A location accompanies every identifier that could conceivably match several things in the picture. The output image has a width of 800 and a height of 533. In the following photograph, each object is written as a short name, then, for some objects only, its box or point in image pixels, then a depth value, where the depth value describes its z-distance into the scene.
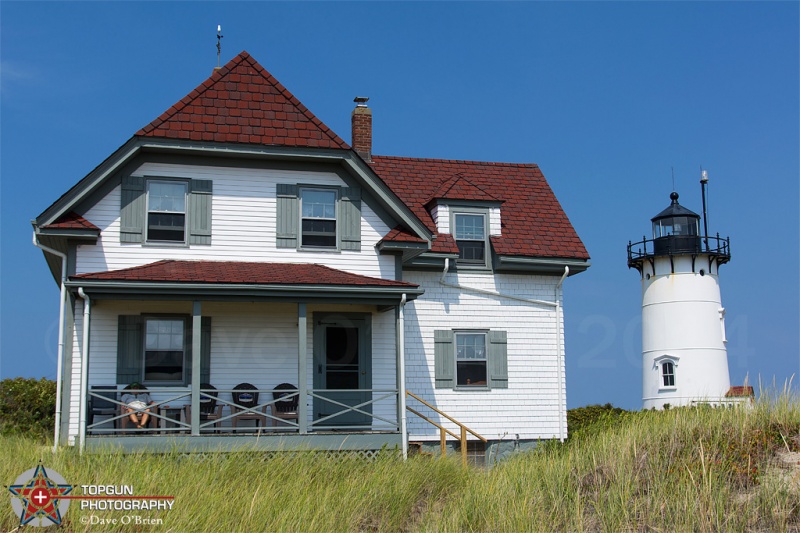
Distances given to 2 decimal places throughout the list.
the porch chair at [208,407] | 16.75
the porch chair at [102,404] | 16.45
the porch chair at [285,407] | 16.97
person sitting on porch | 15.81
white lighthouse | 31.17
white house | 16.53
